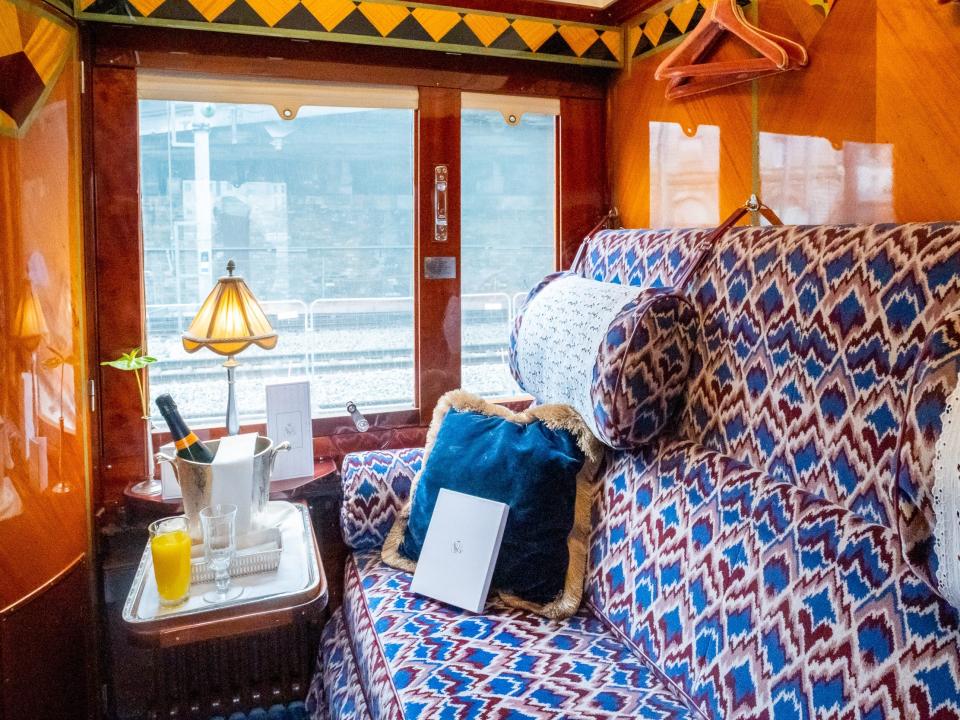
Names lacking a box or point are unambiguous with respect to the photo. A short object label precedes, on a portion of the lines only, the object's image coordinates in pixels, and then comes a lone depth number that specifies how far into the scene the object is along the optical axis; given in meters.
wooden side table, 1.72
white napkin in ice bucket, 1.76
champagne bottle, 1.81
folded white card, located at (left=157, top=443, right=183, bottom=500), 2.09
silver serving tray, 1.55
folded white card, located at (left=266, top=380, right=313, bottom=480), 2.23
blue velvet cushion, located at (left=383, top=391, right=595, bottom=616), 1.85
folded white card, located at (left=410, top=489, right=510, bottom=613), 1.83
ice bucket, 1.74
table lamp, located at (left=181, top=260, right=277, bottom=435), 2.08
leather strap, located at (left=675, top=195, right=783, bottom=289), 1.76
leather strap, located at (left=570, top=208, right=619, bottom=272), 2.43
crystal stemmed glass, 1.64
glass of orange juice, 1.59
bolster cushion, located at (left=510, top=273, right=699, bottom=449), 1.68
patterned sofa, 1.11
